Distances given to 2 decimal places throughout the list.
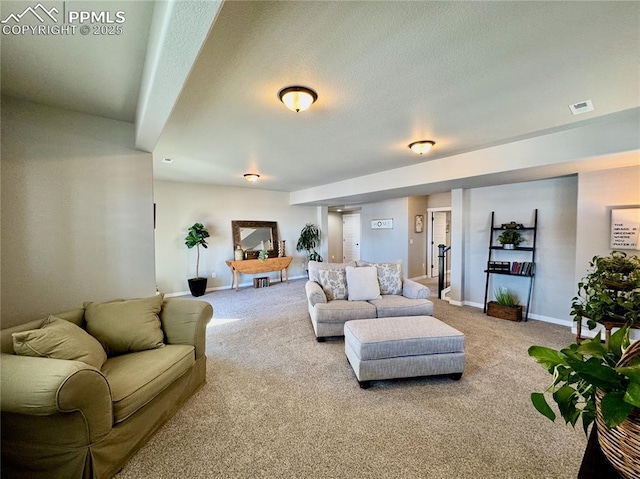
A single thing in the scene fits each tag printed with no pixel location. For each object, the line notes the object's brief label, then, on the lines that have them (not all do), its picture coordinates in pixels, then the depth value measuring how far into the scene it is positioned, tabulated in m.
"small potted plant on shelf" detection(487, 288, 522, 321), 3.82
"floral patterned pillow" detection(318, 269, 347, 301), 3.45
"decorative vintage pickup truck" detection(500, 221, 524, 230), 4.00
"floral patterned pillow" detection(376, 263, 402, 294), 3.60
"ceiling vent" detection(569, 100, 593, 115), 2.21
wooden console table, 5.91
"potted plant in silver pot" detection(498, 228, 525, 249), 3.97
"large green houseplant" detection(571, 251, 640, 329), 2.50
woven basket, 0.49
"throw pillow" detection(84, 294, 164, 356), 1.89
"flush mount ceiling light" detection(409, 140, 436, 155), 3.04
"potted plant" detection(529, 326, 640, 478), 0.48
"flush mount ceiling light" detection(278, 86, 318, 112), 1.94
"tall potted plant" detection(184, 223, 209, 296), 5.33
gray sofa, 3.05
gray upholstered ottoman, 2.16
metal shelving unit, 3.90
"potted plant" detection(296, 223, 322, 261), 7.33
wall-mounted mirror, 6.27
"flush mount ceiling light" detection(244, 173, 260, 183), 4.77
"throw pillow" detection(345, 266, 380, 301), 3.36
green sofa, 1.19
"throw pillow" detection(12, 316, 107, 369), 1.44
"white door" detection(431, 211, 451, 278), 6.97
